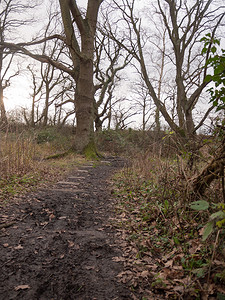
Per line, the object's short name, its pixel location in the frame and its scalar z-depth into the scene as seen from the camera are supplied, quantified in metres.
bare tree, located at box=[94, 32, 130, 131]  15.46
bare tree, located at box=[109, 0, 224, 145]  7.63
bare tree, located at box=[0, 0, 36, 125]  15.55
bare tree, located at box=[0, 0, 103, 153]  8.32
